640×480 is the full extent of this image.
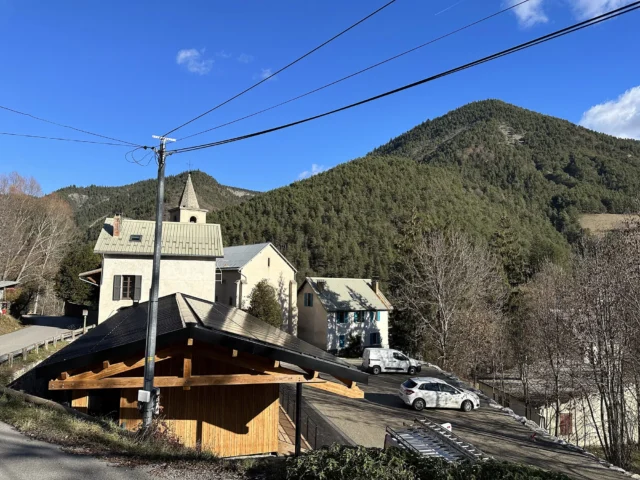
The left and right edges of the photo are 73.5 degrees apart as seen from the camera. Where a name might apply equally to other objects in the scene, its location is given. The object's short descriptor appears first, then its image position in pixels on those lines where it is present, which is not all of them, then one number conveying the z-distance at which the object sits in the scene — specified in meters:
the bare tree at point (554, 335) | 21.33
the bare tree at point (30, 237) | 39.78
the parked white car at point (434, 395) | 19.22
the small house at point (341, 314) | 38.22
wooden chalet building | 8.62
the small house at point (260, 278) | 40.50
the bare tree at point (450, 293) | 31.33
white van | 27.02
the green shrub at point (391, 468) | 5.40
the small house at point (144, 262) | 28.02
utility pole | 8.05
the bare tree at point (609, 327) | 17.48
